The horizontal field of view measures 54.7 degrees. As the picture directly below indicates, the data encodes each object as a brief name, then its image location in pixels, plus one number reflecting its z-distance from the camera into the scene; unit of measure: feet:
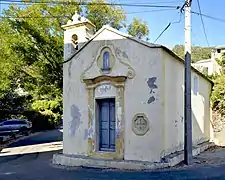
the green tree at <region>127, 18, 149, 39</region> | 60.27
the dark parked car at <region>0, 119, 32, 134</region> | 66.88
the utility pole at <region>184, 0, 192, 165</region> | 26.43
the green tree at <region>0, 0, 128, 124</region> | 52.21
